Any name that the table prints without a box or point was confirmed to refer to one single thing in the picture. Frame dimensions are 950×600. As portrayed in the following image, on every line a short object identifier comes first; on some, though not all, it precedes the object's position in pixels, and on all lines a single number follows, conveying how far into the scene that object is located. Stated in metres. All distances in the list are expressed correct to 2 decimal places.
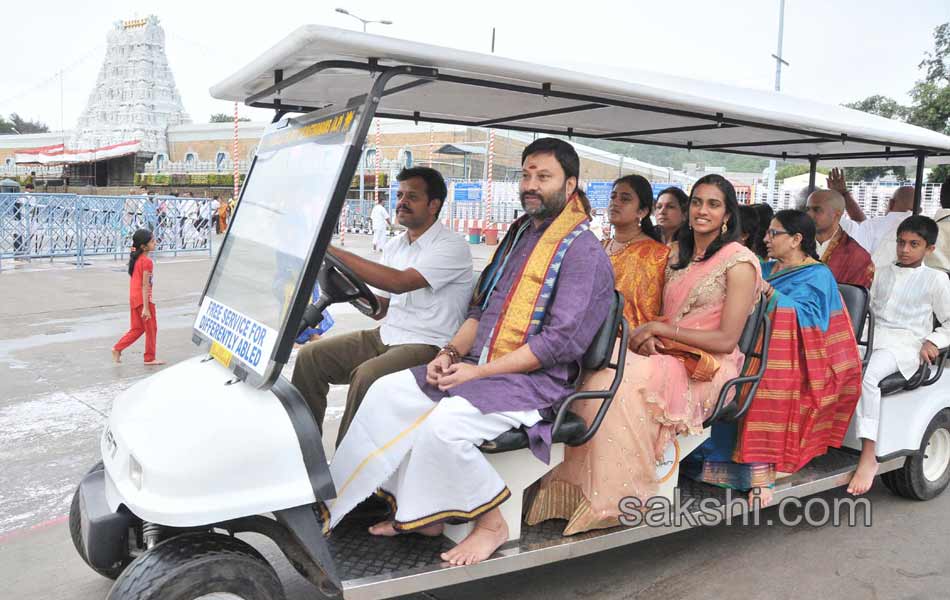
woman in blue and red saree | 3.46
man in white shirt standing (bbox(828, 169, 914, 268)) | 5.45
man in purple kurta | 2.54
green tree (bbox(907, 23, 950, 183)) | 14.40
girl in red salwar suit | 6.94
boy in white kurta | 3.84
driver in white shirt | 3.52
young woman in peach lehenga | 2.92
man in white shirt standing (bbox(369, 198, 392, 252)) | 17.68
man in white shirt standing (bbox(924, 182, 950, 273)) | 5.16
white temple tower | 58.69
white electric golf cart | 2.16
